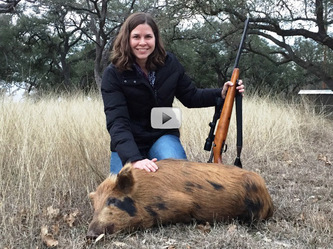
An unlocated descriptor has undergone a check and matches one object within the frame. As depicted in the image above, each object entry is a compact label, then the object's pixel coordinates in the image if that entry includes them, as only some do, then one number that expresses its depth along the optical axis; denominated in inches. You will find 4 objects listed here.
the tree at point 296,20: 398.0
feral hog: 82.7
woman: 106.7
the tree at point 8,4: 551.4
